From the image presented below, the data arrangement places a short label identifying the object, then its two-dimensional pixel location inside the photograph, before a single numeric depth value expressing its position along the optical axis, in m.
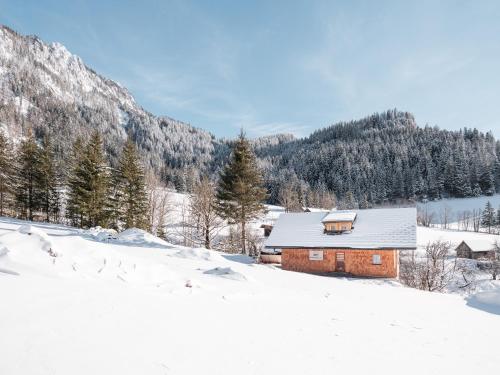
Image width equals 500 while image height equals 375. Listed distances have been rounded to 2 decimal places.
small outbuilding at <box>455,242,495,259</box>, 55.66
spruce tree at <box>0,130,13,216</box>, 34.19
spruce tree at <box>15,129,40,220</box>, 35.34
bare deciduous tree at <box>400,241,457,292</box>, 25.97
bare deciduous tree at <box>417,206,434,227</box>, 97.75
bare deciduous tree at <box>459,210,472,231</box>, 94.81
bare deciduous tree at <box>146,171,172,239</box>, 35.03
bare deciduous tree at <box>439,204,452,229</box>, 98.79
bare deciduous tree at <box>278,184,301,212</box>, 67.79
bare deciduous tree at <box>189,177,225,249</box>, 29.39
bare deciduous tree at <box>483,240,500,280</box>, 38.89
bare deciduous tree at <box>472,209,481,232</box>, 90.12
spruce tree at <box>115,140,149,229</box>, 31.16
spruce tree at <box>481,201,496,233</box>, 90.12
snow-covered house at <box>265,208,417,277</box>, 24.86
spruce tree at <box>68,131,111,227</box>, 30.33
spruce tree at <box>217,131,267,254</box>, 28.25
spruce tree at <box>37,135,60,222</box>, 36.56
